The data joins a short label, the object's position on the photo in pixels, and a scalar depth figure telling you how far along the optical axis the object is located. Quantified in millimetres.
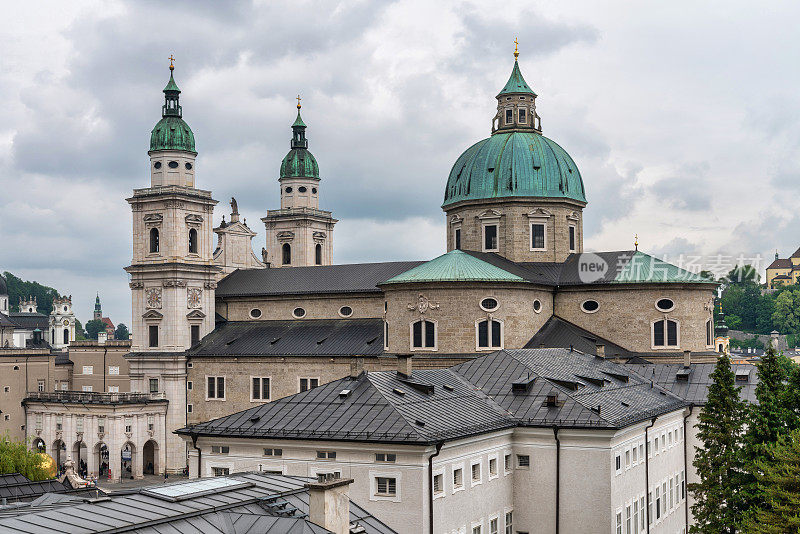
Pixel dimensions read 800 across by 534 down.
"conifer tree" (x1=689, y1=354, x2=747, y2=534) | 41969
